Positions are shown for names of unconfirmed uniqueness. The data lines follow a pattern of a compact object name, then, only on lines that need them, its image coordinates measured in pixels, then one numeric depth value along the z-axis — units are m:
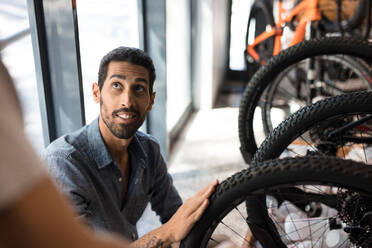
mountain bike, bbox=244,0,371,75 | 3.30
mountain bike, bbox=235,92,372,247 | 1.03
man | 1.00
